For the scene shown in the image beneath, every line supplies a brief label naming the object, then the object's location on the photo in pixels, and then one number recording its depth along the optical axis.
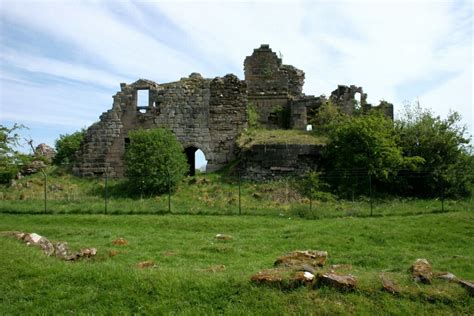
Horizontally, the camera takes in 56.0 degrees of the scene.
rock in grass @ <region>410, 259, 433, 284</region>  7.20
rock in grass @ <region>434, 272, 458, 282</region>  7.22
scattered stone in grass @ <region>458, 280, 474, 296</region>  6.86
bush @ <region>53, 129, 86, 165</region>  35.44
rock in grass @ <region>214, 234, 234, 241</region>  12.14
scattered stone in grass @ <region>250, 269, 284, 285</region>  7.09
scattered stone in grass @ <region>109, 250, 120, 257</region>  10.15
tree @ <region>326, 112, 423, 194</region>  18.56
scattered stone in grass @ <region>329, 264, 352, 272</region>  7.94
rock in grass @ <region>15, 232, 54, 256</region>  9.89
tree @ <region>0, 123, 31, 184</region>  15.26
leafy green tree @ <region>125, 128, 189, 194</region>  19.19
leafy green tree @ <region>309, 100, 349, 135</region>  21.94
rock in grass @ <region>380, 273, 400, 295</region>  6.91
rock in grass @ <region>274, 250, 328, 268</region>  8.02
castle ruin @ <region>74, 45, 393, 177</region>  23.31
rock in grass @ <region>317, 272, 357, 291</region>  6.91
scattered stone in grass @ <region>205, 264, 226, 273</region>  8.20
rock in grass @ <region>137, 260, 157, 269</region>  8.68
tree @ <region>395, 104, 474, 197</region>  18.70
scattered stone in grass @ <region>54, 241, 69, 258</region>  9.84
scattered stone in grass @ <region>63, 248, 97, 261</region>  9.53
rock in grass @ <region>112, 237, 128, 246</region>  11.41
